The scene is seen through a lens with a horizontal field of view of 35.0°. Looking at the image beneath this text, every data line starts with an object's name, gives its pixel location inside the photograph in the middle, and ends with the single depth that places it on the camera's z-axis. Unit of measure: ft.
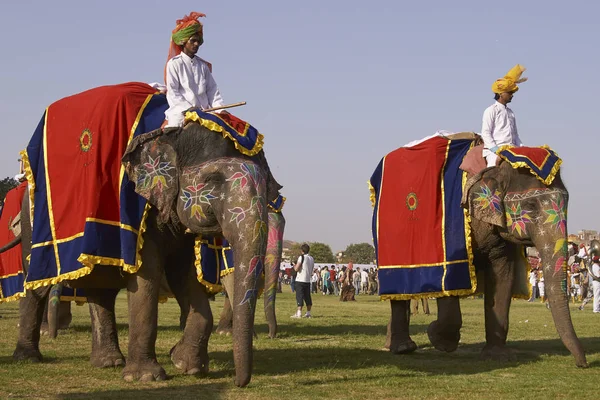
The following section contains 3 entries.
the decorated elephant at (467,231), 39.63
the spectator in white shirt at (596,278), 98.94
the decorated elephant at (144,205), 29.81
